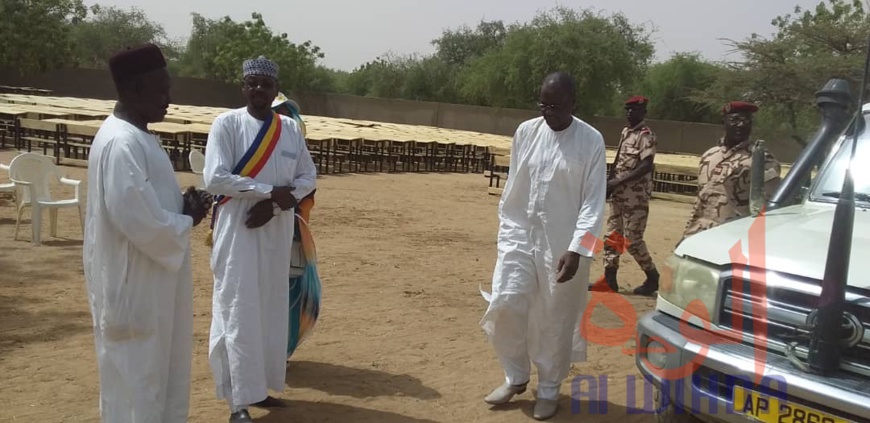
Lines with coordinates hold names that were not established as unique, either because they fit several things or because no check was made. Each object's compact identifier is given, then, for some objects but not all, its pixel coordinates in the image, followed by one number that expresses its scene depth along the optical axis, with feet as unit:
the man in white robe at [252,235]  13.01
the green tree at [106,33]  214.69
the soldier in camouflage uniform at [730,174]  19.29
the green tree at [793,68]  69.00
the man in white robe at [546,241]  14.02
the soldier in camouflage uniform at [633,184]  23.98
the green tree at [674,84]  149.28
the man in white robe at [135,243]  9.69
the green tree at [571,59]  121.80
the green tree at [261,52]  156.87
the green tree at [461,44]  209.46
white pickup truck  9.55
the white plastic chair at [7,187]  30.14
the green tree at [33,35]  128.26
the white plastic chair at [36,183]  28.27
